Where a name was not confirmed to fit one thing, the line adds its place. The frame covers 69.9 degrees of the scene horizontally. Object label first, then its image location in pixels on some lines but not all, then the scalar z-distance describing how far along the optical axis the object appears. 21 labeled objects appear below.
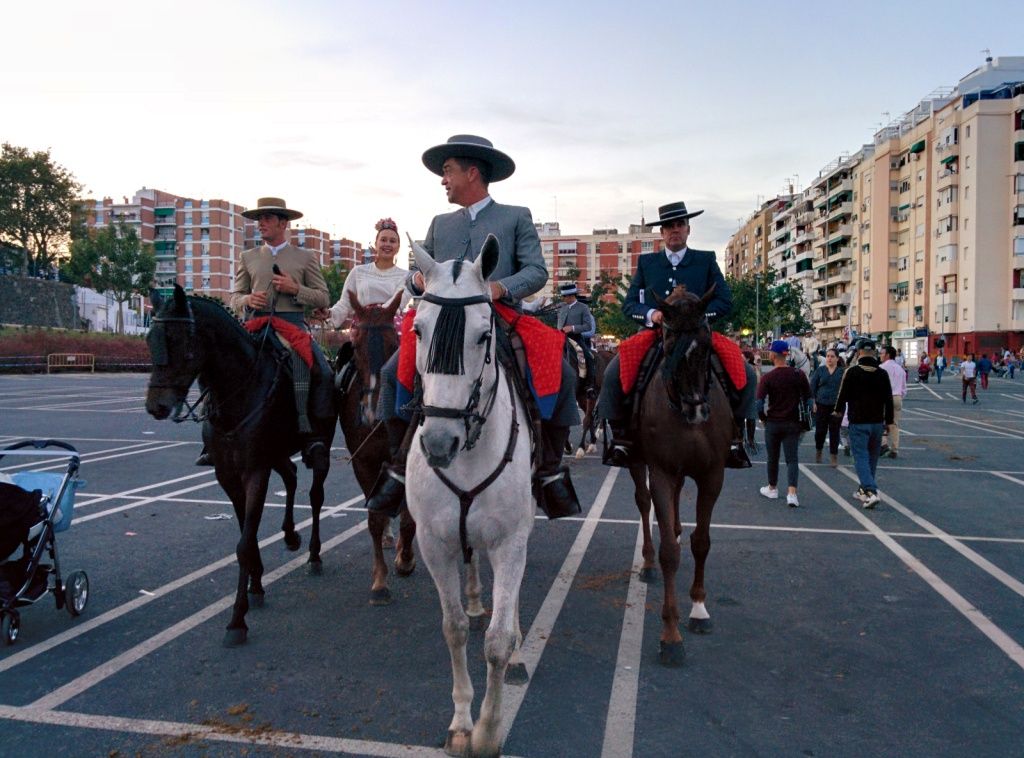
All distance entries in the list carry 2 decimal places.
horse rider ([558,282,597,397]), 14.39
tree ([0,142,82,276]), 74.12
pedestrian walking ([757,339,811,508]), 11.60
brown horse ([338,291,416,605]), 6.54
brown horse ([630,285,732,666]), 5.55
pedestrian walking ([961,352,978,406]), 31.55
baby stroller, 5.34
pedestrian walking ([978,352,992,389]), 40.75
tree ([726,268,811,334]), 77.81
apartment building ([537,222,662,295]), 156.25
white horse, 3.53
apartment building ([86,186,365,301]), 130.88
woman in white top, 7.63
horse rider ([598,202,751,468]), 6.27
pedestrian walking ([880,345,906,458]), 17.06
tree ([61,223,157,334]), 69.25
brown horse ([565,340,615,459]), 14.72
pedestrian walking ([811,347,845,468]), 14.98
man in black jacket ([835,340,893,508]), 11.29
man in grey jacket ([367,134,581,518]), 4.67
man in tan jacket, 6.80
